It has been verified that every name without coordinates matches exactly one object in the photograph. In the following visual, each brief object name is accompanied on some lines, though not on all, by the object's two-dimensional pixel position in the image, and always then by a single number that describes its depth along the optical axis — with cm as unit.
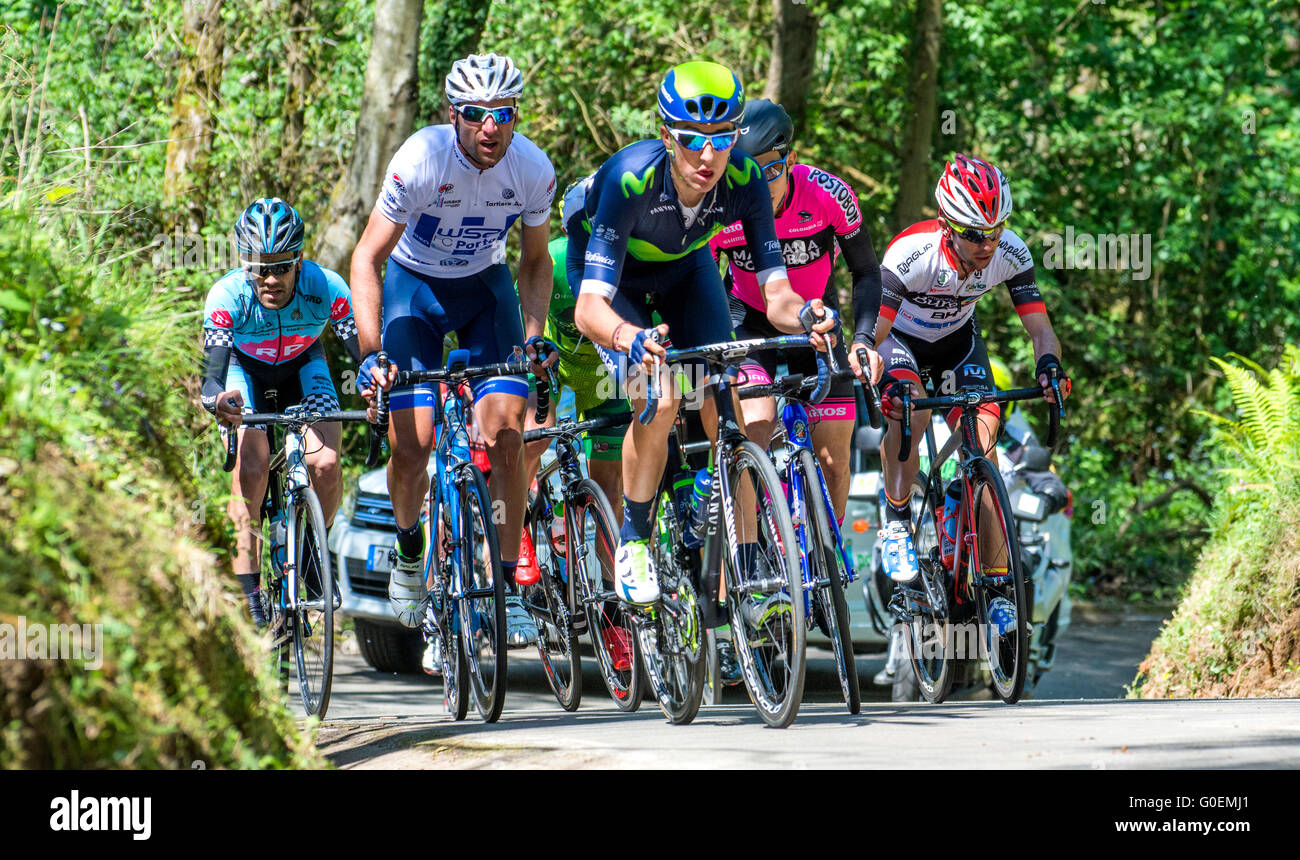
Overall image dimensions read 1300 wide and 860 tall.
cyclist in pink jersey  1394
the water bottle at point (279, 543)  1469
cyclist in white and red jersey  1389
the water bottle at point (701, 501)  1166
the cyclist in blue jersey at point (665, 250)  1135
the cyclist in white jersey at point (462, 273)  1281
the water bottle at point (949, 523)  1422
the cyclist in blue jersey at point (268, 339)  1437
